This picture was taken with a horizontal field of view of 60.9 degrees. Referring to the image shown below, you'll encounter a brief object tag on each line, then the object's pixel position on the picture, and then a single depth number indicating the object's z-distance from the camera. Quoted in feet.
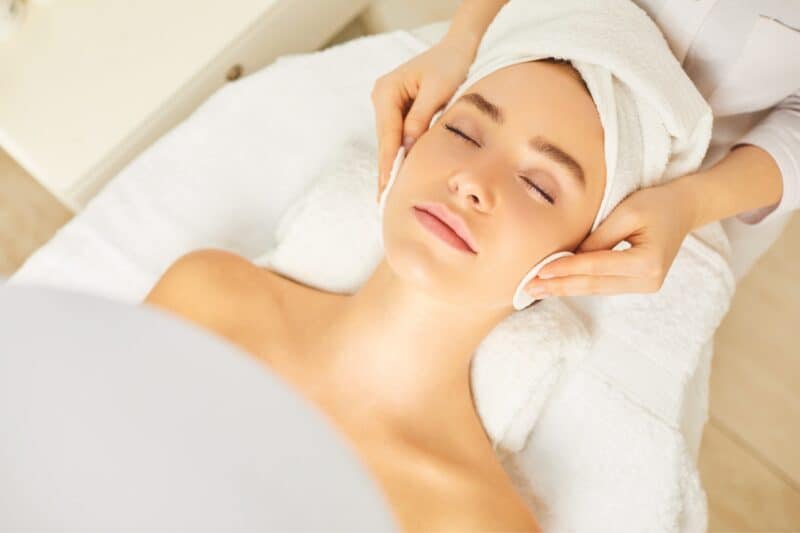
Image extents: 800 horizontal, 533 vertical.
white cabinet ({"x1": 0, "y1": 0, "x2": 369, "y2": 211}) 3.53
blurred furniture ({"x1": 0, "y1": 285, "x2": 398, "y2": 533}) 0.71
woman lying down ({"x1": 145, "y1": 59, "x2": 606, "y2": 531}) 2.45
